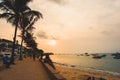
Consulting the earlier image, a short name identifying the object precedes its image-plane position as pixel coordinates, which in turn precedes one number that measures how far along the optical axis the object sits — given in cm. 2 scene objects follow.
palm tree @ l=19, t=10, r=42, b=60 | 1086
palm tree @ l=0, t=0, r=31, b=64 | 985
